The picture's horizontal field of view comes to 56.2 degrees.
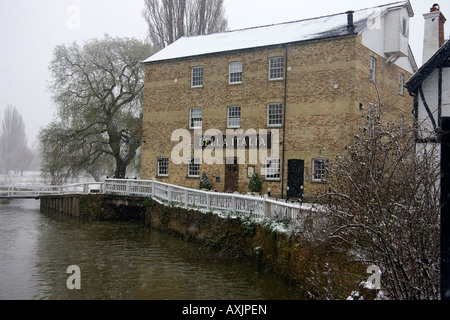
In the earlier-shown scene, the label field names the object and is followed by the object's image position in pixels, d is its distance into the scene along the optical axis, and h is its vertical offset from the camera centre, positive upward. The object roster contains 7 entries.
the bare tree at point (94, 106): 33.12 +4.81
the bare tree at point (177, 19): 42.94 +15.08
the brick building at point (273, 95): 22.45 +4.26
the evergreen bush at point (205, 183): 25.83 -1.09
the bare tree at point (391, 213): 6.97 -0.86
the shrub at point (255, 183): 23.83 -1.01
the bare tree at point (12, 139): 77.44 +4.62
